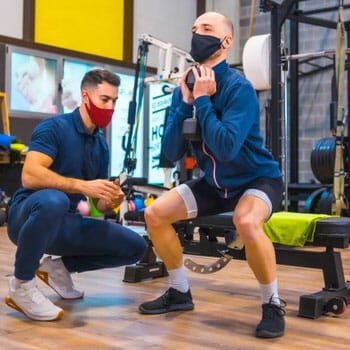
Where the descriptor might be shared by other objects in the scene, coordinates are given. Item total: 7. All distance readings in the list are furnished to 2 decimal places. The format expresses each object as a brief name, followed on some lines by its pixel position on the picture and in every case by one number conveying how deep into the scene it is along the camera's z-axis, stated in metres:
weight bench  2.41
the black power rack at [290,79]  4.88
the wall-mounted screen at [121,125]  7.80
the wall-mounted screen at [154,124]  8.07
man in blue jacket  2.09
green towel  2.54
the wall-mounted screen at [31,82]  6.75
